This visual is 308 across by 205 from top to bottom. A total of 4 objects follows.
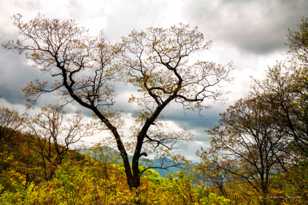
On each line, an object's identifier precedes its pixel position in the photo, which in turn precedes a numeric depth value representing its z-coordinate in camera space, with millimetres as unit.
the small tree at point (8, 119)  45719
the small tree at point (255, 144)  27891
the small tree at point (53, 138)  38625
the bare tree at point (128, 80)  22859
